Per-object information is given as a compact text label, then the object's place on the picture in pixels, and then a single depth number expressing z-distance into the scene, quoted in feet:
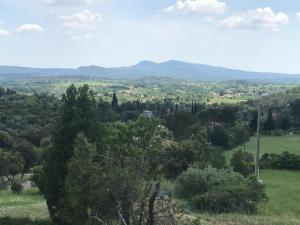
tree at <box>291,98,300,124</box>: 265.28
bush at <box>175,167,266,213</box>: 67.15
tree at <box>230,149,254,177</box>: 138.10
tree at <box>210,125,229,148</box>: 204.33
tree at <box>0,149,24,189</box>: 114.93
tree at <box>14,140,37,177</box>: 141.49
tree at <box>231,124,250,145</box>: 208.25
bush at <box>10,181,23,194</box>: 92.73
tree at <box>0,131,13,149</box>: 175.52
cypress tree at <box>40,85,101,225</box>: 48.83
